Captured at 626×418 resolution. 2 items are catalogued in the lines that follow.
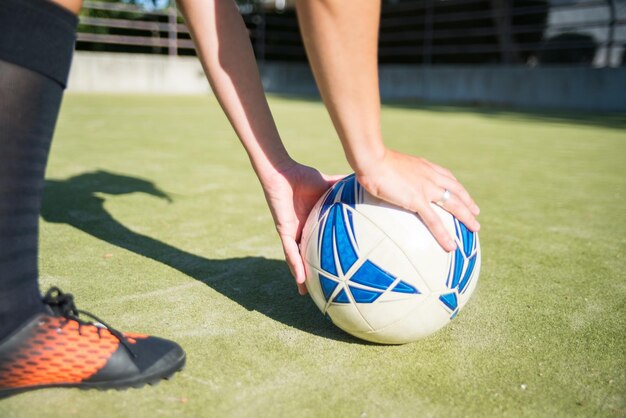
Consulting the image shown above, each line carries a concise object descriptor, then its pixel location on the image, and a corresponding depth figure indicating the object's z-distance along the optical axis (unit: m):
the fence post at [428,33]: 21.17
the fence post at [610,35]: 15.64
